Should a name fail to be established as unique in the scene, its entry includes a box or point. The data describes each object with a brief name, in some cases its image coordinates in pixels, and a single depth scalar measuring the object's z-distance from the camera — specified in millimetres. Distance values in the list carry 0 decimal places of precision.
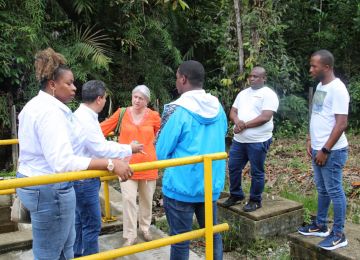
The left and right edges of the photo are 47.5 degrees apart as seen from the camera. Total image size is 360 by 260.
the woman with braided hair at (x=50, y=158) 2199
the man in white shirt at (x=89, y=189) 2965
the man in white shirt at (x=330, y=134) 3229
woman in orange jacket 4016
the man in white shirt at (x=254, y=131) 4141
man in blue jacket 2787
